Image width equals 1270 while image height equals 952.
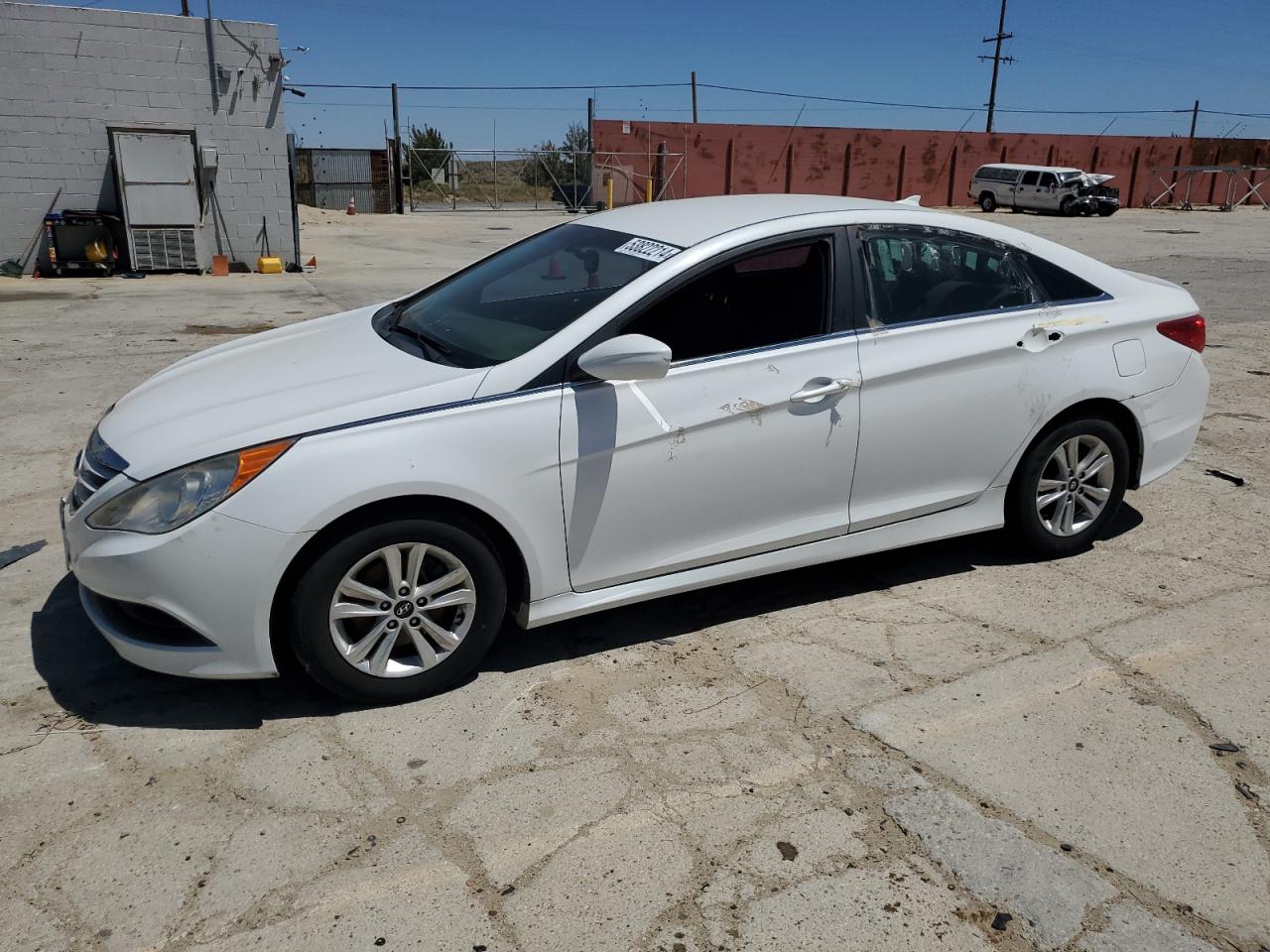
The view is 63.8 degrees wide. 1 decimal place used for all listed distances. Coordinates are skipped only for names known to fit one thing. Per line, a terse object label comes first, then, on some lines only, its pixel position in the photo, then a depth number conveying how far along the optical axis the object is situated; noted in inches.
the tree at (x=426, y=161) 1393.8
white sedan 123.8
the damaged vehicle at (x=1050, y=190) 1339.8
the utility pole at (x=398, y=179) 1364.4
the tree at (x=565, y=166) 1414.9
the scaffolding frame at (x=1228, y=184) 1784.0
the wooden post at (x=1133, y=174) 1798.7
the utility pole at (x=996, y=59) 2092.0
